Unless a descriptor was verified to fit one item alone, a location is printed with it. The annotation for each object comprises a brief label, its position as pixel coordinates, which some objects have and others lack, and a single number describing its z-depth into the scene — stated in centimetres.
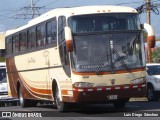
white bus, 1872
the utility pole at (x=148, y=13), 4256
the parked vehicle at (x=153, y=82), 2862
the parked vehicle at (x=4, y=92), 3008
